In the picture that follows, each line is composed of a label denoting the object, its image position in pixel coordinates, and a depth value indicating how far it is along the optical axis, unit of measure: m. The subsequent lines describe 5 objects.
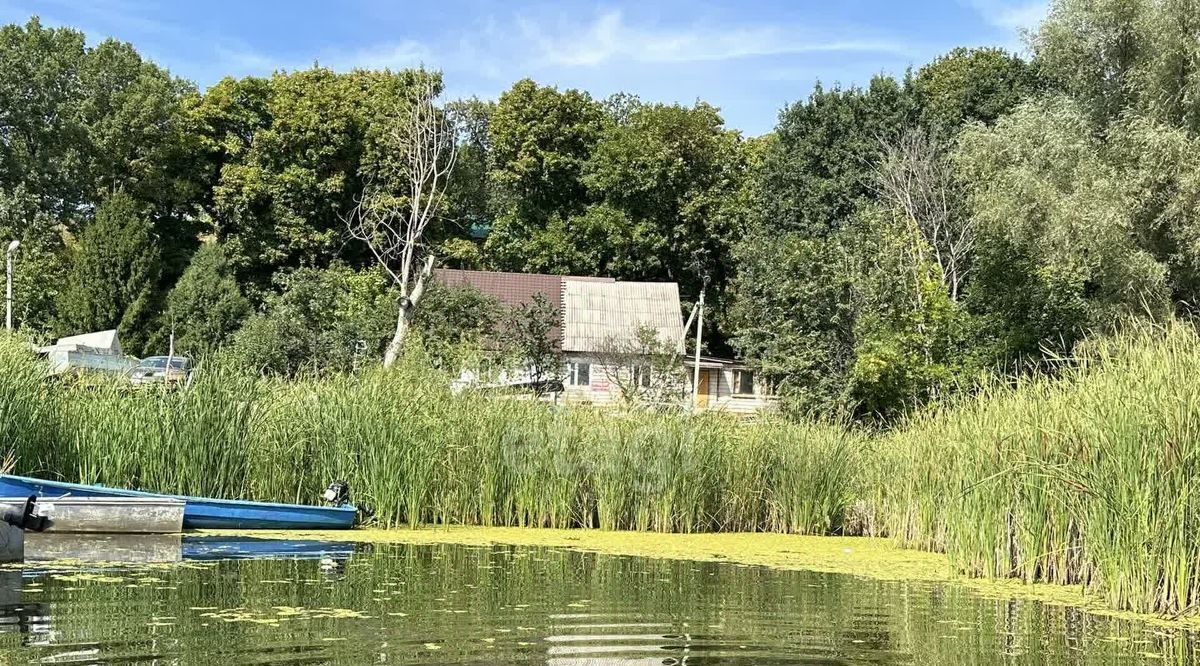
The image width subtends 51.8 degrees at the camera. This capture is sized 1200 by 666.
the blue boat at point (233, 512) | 14.19
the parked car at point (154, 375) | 16.61
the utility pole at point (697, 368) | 37.14
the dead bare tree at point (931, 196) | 38.31
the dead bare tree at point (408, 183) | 30.14
